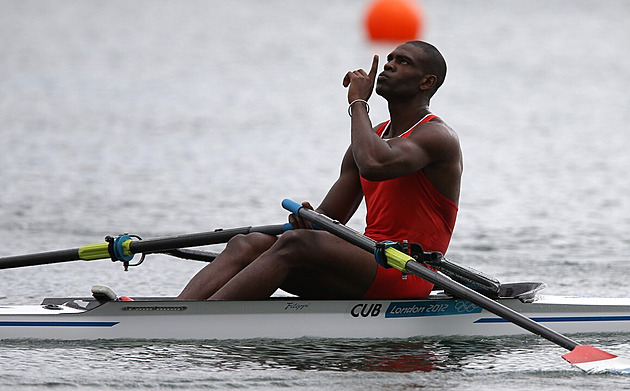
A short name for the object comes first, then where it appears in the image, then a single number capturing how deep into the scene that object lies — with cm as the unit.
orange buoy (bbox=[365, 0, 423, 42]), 4928
